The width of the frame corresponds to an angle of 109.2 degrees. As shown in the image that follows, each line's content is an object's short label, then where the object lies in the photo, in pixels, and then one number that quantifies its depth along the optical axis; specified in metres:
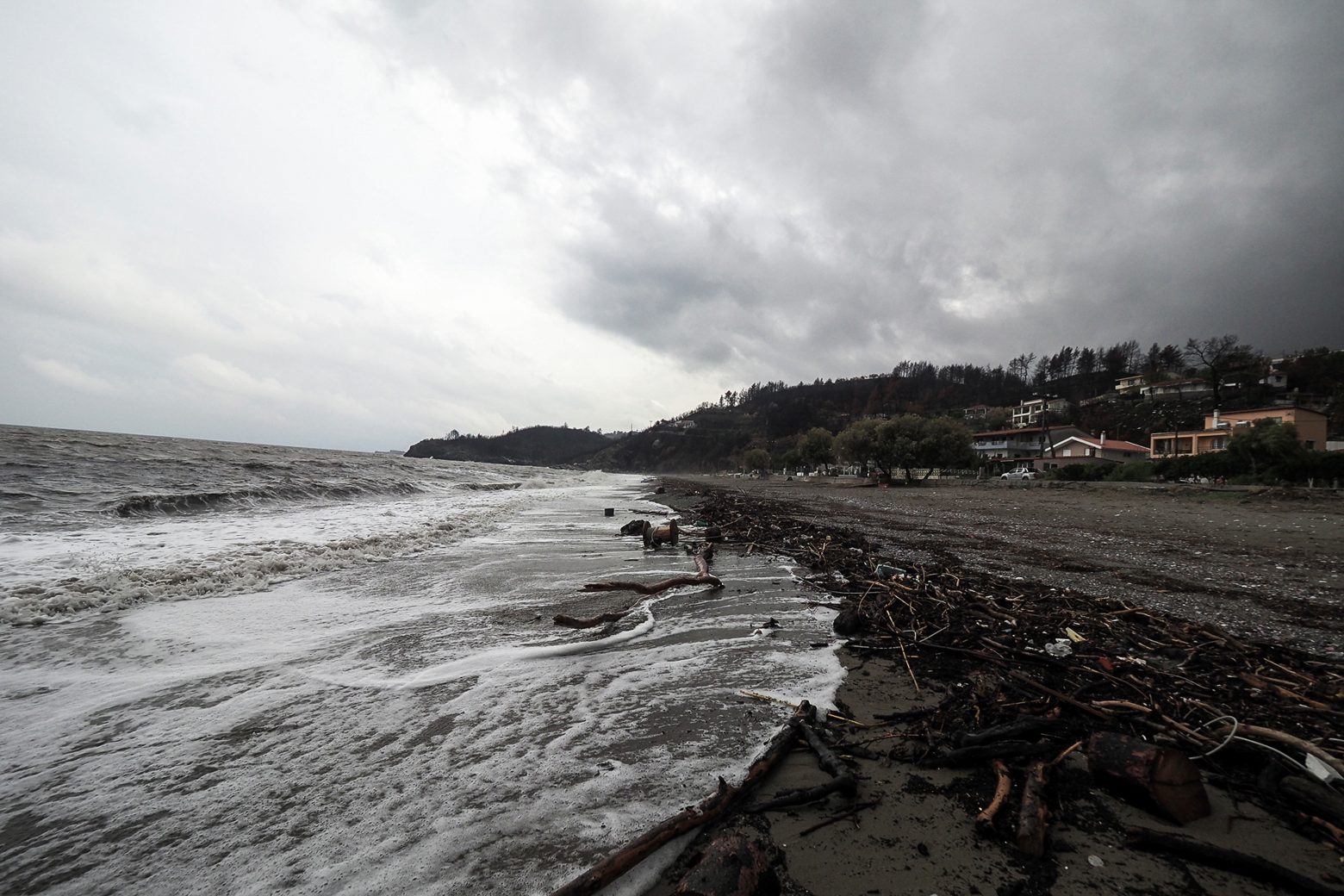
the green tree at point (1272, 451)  30.08
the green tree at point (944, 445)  50.31
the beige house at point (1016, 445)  72.38
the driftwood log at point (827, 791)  2.61
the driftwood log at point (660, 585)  7.39
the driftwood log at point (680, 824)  2.02
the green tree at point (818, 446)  78.56
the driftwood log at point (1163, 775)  2.45
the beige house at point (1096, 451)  63.50
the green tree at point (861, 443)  53.19
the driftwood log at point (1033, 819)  2.24
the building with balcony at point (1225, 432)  50.00
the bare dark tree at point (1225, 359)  84.06
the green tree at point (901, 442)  50.75
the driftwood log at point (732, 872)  1.94
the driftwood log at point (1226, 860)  1.98
